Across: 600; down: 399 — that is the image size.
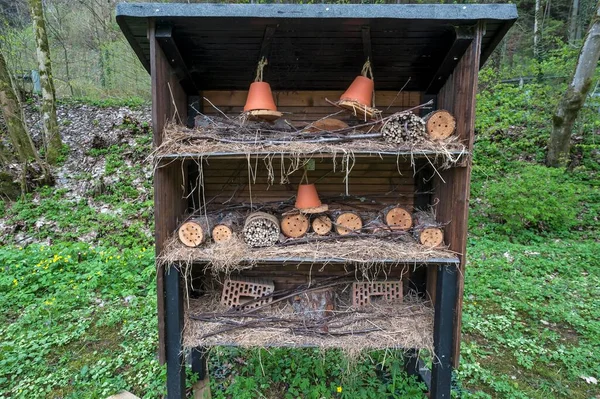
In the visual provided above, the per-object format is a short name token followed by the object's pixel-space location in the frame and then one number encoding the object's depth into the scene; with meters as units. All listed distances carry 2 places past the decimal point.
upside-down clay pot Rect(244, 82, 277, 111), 2.39
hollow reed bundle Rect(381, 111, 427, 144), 2.21
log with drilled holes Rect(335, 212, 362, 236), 2.60
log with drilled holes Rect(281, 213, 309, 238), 2.57
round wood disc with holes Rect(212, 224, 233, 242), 2.47
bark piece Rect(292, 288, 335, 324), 2.75
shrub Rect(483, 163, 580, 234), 6.03
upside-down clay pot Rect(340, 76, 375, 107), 2.37
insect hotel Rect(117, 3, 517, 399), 2.11
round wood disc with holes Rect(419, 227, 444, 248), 2.40
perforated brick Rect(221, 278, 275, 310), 2.76
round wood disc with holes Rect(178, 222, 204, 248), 2.35
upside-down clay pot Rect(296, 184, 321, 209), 2.56
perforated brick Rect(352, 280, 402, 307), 2.80
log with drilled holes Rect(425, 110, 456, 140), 2.23
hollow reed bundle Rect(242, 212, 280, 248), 2.45
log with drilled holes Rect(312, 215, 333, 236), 2.59
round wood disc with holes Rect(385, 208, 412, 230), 2.60
